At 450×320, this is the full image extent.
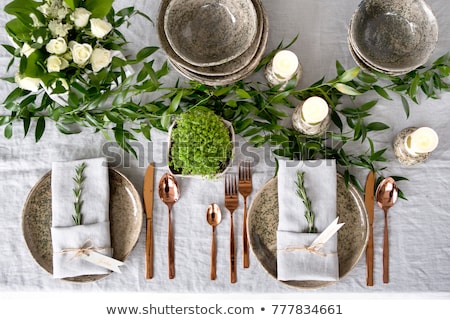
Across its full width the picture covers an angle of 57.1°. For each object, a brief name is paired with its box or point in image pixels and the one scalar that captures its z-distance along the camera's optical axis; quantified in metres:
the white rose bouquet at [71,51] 0.69
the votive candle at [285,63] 0.83
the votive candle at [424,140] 0.84
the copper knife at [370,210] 0.91
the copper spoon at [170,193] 0.92
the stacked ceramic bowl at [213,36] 0.80
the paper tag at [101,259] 0.88
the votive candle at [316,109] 0.81
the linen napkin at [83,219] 0.89
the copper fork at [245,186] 0.92
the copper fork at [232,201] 0.92
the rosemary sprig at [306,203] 0.89
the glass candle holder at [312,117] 0.81
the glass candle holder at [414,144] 0.85
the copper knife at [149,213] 0.92
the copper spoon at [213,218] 0.92
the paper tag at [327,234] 0.88
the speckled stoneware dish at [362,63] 0.83
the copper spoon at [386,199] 0.91
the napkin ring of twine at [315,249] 0.88
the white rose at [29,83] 0.71
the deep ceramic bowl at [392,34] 0.83
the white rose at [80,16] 0.68
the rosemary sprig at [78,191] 0.90
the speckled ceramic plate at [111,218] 0.91
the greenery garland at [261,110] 0.86
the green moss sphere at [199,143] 0.78
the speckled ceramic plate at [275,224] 0.91
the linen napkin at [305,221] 0.88
